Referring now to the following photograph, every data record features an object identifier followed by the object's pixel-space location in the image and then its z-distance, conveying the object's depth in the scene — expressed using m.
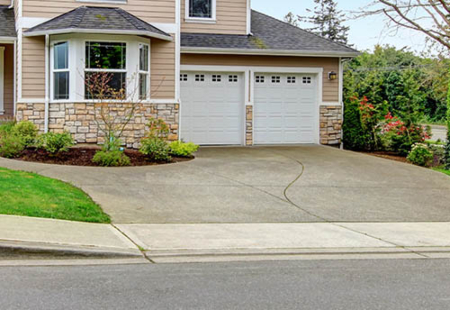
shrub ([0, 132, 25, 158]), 14.90
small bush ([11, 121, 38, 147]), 15.71
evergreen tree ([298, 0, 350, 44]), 57.25
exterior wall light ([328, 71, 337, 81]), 20.20
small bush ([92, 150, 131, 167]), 14.18
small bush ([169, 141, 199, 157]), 15.98
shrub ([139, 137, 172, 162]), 15.12
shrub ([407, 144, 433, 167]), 17.27
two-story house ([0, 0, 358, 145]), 16.56
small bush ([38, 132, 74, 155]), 14.66
